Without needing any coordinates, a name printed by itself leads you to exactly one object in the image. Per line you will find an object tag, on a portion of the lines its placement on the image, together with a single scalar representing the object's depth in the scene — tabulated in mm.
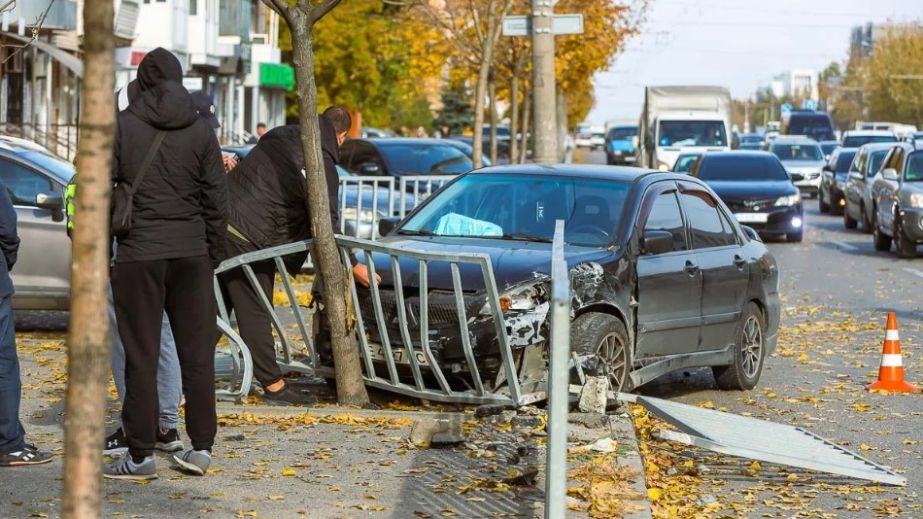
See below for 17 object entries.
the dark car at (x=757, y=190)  26828
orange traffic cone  11148
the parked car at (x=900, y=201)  23781
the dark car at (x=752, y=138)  73688
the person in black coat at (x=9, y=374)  7320
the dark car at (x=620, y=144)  71125
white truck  38281
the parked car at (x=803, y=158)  46250
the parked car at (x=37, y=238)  13016
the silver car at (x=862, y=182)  30066
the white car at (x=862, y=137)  53500
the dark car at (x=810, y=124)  65688
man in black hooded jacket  6902
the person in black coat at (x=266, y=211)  9430
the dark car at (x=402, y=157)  23297
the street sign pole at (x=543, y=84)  18969
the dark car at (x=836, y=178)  37938
